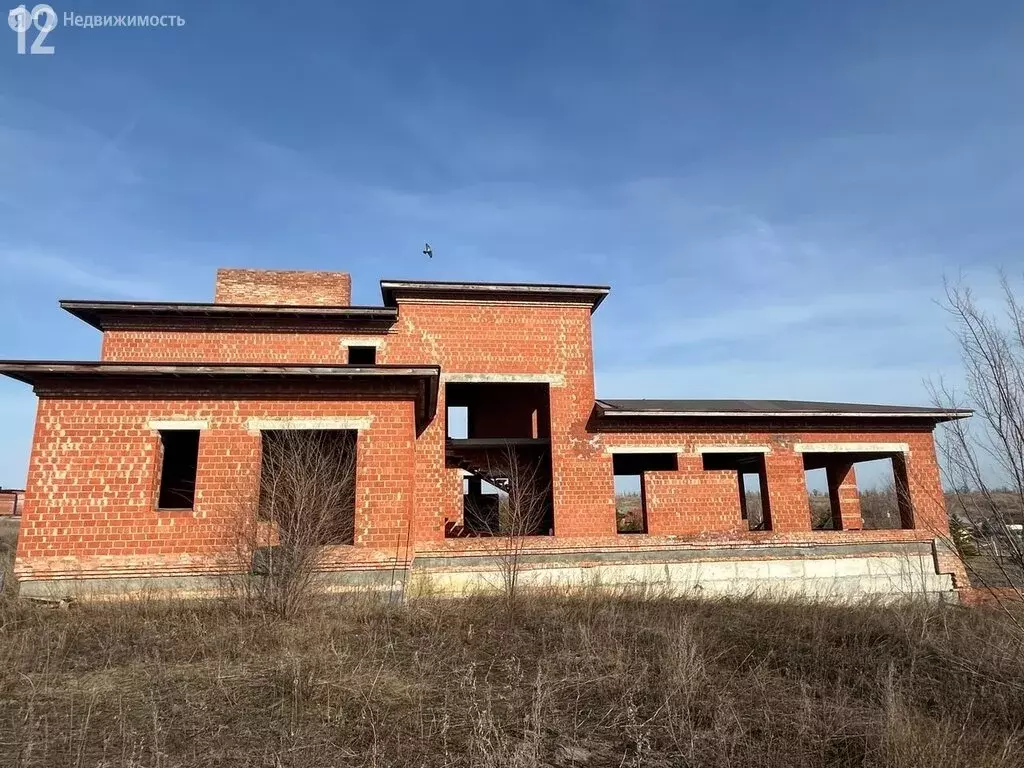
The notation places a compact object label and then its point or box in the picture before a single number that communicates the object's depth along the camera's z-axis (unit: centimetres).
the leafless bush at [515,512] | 1262
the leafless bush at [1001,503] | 558
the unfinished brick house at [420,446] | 1079
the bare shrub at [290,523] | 959
